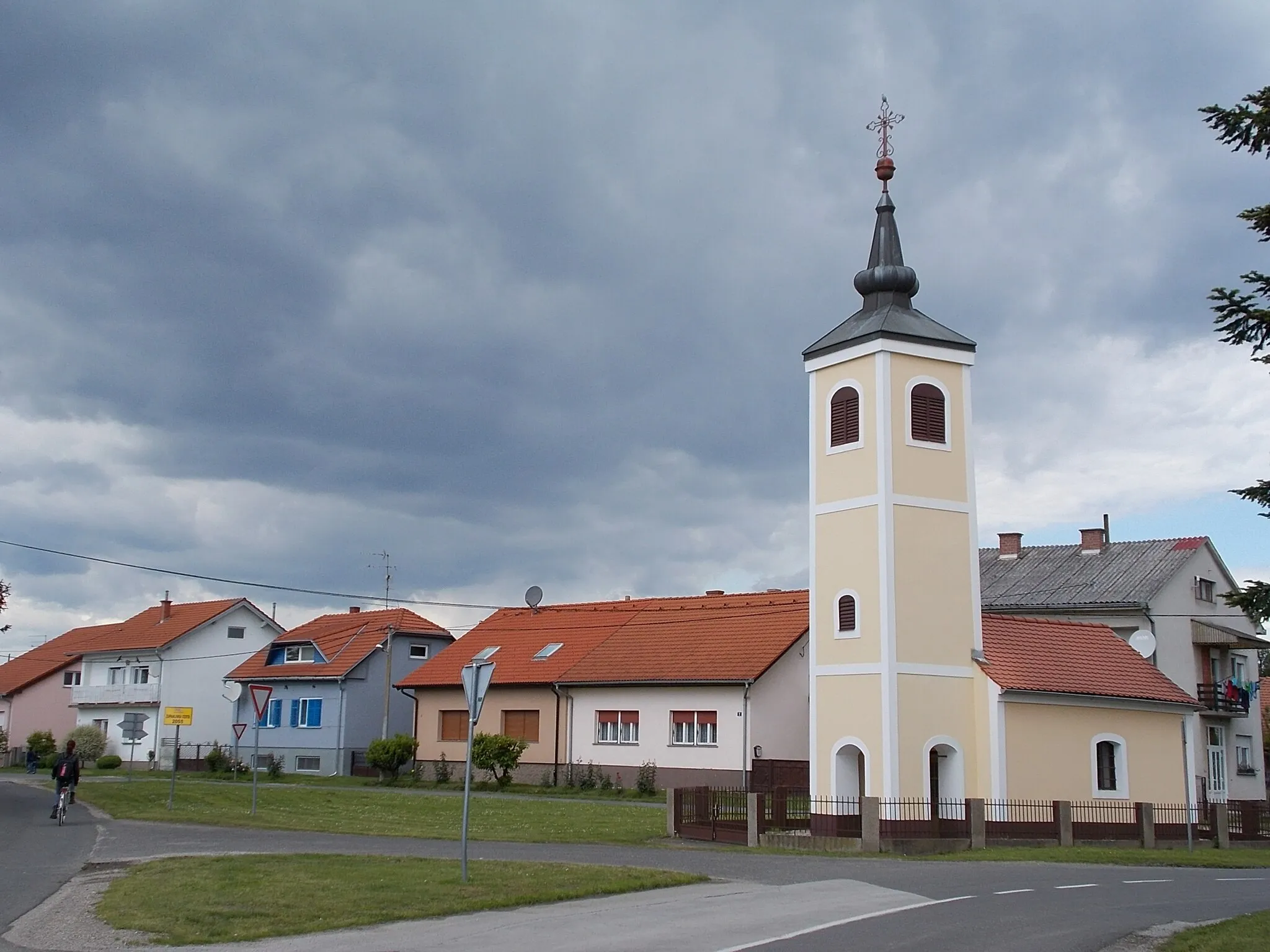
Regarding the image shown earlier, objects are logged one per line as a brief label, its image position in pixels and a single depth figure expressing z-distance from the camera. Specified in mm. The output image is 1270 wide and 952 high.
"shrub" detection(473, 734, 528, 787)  43469
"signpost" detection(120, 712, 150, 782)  34781
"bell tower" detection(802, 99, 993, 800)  28328
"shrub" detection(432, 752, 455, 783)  48188
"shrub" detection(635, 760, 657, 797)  40875
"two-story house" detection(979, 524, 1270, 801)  47688
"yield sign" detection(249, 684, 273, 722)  29422
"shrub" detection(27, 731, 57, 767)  67438
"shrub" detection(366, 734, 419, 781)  48438
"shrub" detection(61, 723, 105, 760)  62500
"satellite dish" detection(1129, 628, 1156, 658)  36422
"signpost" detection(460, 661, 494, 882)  17188
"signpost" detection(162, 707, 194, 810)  33062
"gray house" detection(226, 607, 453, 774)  56062
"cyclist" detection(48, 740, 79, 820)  29578
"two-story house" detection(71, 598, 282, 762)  66812
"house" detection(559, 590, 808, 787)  40188
